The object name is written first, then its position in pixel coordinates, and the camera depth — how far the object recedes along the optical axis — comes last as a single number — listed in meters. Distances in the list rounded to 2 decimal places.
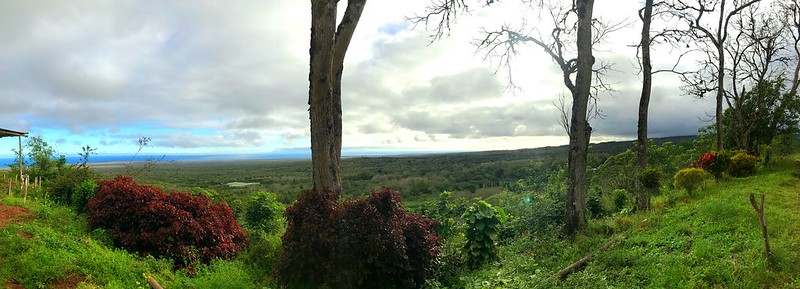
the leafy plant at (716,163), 12.49
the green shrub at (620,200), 11.46
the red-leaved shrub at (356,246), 5.78
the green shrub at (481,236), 7.43
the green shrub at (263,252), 7.89
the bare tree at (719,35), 16.47
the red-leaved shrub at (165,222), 7.68
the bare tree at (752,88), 17.88
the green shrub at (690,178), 10.59
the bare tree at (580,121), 9.14
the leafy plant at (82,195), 10.57
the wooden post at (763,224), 5.09
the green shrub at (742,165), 12.38
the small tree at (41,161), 15.02
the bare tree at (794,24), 18.56
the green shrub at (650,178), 9.85
